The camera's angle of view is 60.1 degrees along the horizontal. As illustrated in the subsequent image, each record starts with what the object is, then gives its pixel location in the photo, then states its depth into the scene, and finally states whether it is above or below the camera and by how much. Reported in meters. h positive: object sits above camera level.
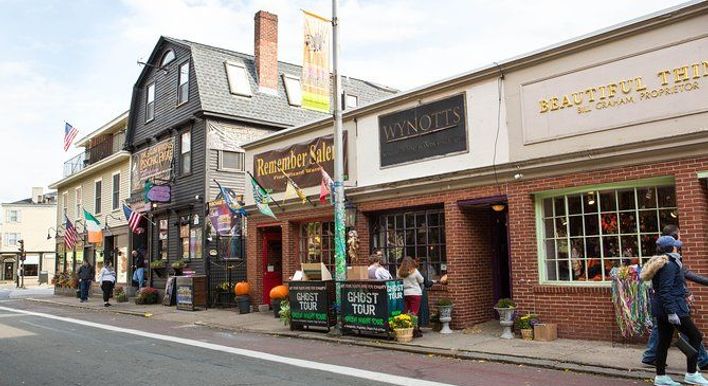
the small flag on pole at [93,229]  26.36 +1.49
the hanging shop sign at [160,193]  22.84 +2.55
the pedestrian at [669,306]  7.19 -0.65
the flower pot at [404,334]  11.07 -1.40
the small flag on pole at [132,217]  23.77 +1.74
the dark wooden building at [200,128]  21.48 +5.02
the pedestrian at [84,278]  24.91 -0.61
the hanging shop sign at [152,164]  23.83 +3.99
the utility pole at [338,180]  12.60 +1.62
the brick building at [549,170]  9.50 +1.53
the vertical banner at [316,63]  12.70 +4.10
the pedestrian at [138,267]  24.52 -0.21
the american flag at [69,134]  29.92 +6.31
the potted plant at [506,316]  11.07 -1.11
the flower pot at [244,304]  17.50 -1.26
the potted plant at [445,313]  12.05 -1.13
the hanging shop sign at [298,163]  15.87 +2.63
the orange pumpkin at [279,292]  15.98 -0.86
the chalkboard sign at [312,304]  12.66 -0.95
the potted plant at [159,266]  23.28 -0.17
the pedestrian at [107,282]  22.38 -0.72
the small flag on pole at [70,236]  29.44 +1.30
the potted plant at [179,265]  21.88 -0.14
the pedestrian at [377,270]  12.12 -0.26
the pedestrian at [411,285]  11.81 -0.55
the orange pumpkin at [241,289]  17.66 -0.84
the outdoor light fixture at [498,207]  12.19 +0.95
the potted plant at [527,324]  10.73 -1.24
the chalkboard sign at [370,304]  11.30 -0.88
